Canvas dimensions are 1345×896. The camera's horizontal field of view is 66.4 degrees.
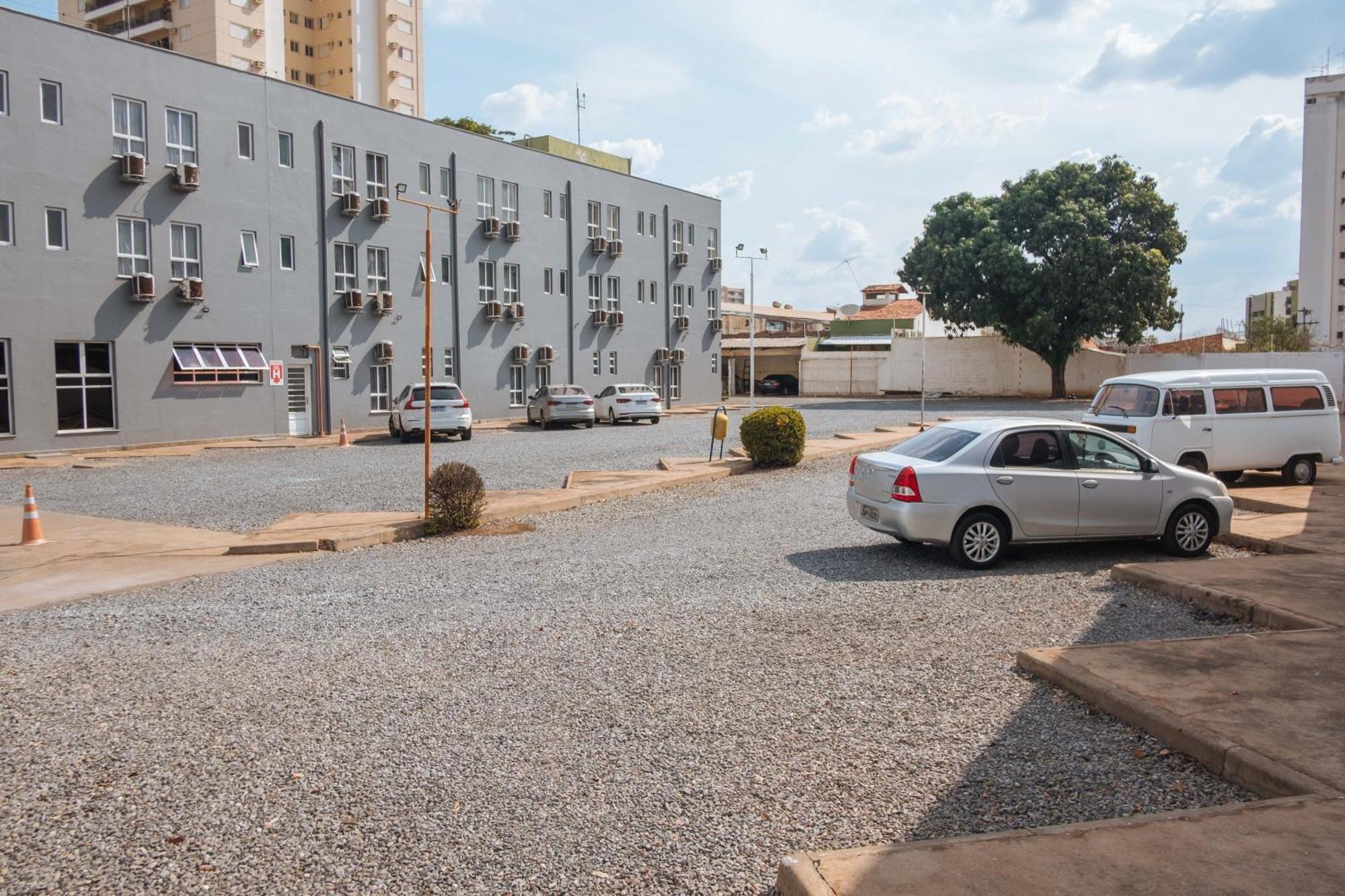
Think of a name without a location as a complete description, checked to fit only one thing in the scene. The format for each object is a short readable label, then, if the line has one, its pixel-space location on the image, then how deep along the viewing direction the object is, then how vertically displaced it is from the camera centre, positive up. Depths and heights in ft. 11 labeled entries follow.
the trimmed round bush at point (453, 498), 44.86 -4.93
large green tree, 158.20 +19.31
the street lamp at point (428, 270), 43.42 +5.00
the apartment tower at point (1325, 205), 243.40 +42.04
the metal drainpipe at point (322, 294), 107.14 +9.59
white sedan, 117.91 -2.24
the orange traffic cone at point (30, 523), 43.42 -5.72
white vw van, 50.90 -1.86
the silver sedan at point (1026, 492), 34.17 -3.75
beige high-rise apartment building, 220.84 +81.45
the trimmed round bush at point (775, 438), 66.69 -3.49
